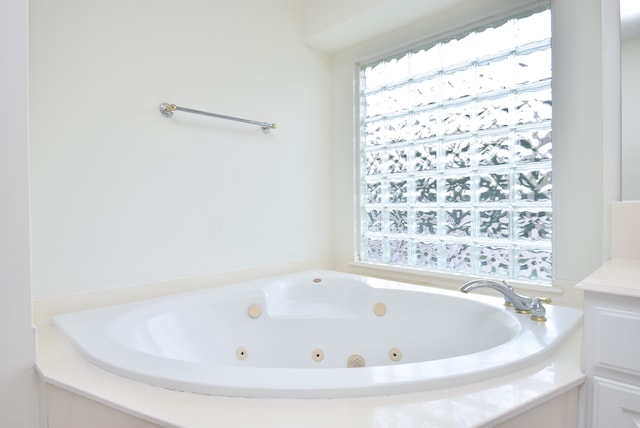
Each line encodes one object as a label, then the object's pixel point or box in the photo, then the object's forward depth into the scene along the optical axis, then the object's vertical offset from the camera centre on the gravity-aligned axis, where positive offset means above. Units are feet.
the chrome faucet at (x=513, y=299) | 4.18 -1.04
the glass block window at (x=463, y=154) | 5.46 +0.93
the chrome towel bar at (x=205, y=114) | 5.45 +1.51
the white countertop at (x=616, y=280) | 2.81 -0.59
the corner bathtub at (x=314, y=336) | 2.77 -1.33
